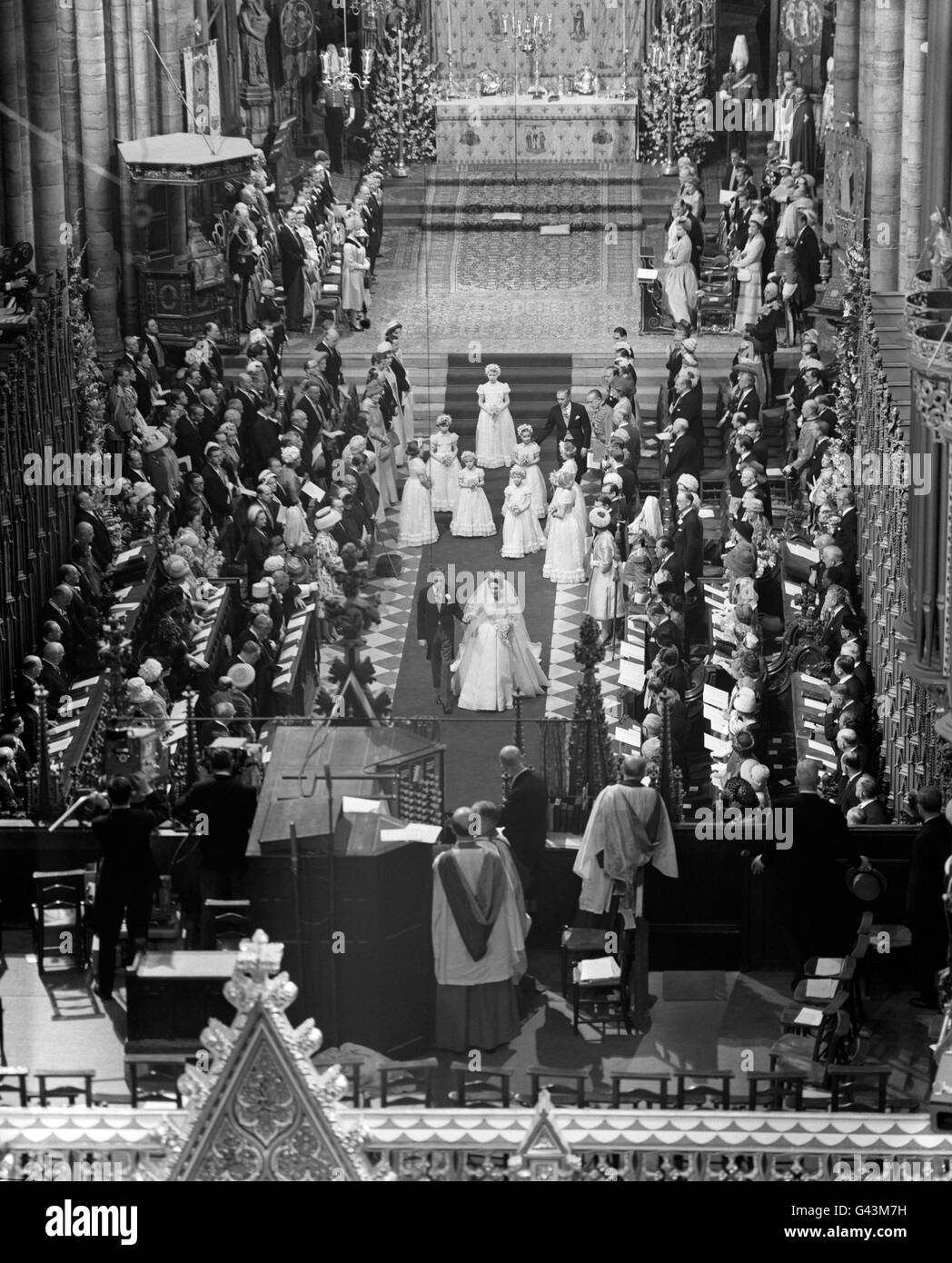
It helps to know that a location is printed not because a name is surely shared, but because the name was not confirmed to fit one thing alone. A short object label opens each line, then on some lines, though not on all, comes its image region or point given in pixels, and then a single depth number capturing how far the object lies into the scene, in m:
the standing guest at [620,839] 24.16
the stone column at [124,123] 36.06
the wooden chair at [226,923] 23.48
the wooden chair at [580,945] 23.81
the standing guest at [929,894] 23.44
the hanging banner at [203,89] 36.94
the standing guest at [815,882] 23.97
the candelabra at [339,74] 40.09
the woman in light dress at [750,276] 37.09
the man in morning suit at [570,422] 34.03
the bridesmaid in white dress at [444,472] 33.53
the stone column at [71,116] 35.47
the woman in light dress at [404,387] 34.69
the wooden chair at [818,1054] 22.55
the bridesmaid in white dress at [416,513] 33.25
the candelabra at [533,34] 38.34
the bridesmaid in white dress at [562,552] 32.59
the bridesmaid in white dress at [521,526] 32.84
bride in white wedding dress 30.17
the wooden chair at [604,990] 23.44
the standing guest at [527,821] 24.62
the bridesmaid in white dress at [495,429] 34.56
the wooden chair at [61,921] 23.92
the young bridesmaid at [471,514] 33.31
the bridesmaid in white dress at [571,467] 32.50
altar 38.72
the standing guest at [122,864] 23.23
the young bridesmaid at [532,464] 33.22
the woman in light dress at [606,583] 31.61
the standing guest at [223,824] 23.61
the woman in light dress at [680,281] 37.25
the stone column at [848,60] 38.44
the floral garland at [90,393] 31.92
